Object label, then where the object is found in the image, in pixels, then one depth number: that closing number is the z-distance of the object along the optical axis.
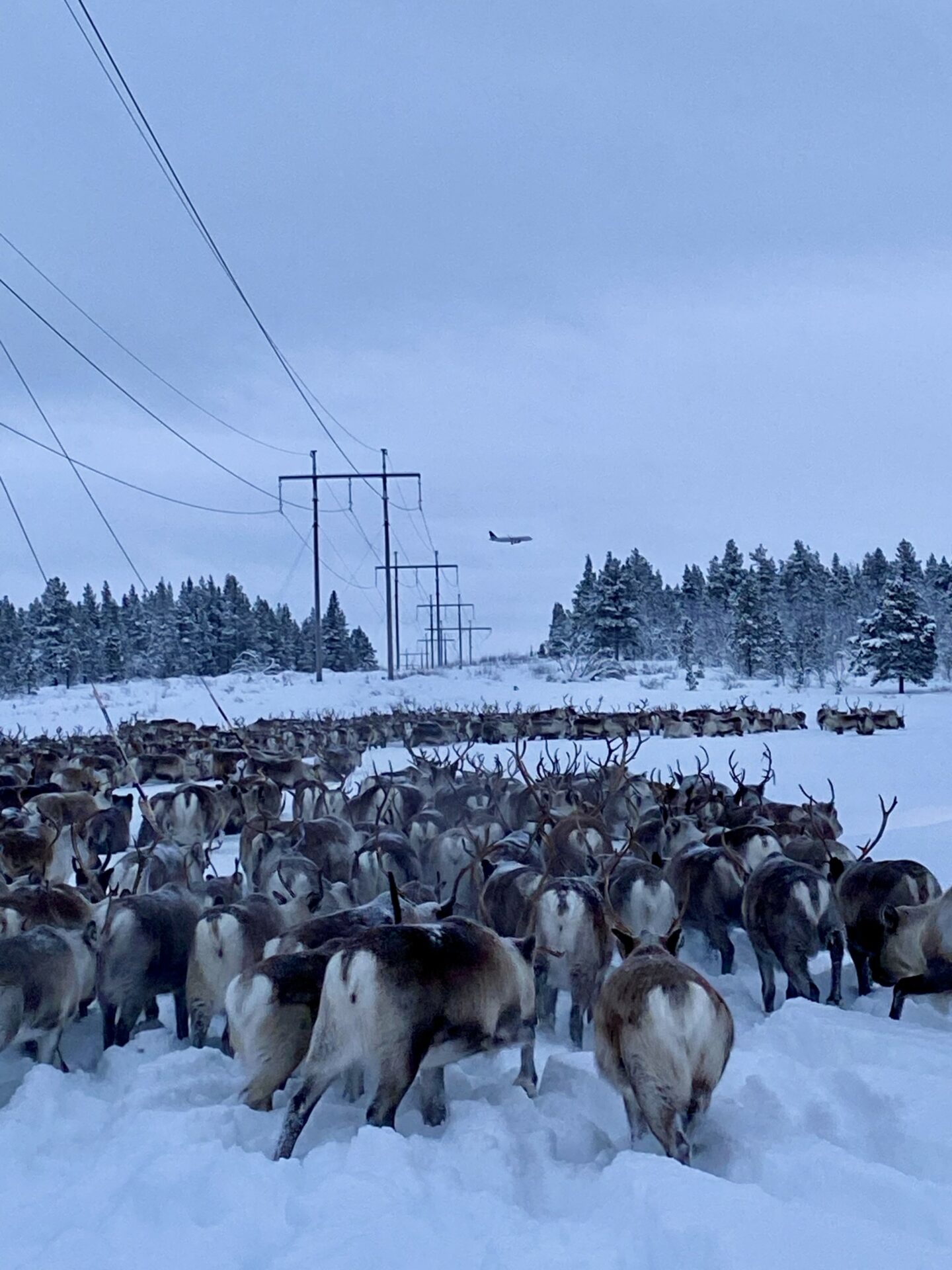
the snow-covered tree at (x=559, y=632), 88.90
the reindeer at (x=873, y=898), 7.23
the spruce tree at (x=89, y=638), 75.38
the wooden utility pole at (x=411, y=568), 61.55
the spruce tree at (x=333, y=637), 88.00
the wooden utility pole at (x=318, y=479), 39.92
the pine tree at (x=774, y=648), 59.81
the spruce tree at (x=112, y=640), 76.62
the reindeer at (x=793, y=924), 7.12
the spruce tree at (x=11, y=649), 68.62
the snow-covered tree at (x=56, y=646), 69.38
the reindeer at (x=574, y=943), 6.56
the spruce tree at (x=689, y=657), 49.51
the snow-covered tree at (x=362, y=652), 101.22
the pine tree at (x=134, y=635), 81.94
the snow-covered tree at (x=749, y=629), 58.41
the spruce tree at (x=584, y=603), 70.12
